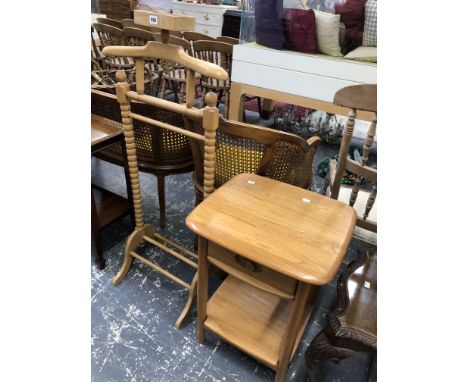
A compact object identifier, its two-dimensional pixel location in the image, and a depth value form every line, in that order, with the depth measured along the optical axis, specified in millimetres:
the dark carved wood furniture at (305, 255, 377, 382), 837
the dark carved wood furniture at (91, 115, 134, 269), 1283
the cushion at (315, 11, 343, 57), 2324
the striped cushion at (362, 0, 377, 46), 2262
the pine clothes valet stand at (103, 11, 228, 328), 888
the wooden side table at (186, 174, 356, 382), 746
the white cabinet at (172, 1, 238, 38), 4629
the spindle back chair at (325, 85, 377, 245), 1003
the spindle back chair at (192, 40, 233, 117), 2863
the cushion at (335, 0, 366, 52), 2338
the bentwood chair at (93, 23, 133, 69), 2896
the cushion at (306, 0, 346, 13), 2428
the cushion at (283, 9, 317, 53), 2363
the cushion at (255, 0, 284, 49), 2415
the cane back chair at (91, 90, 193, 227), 1376
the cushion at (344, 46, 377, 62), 2201
